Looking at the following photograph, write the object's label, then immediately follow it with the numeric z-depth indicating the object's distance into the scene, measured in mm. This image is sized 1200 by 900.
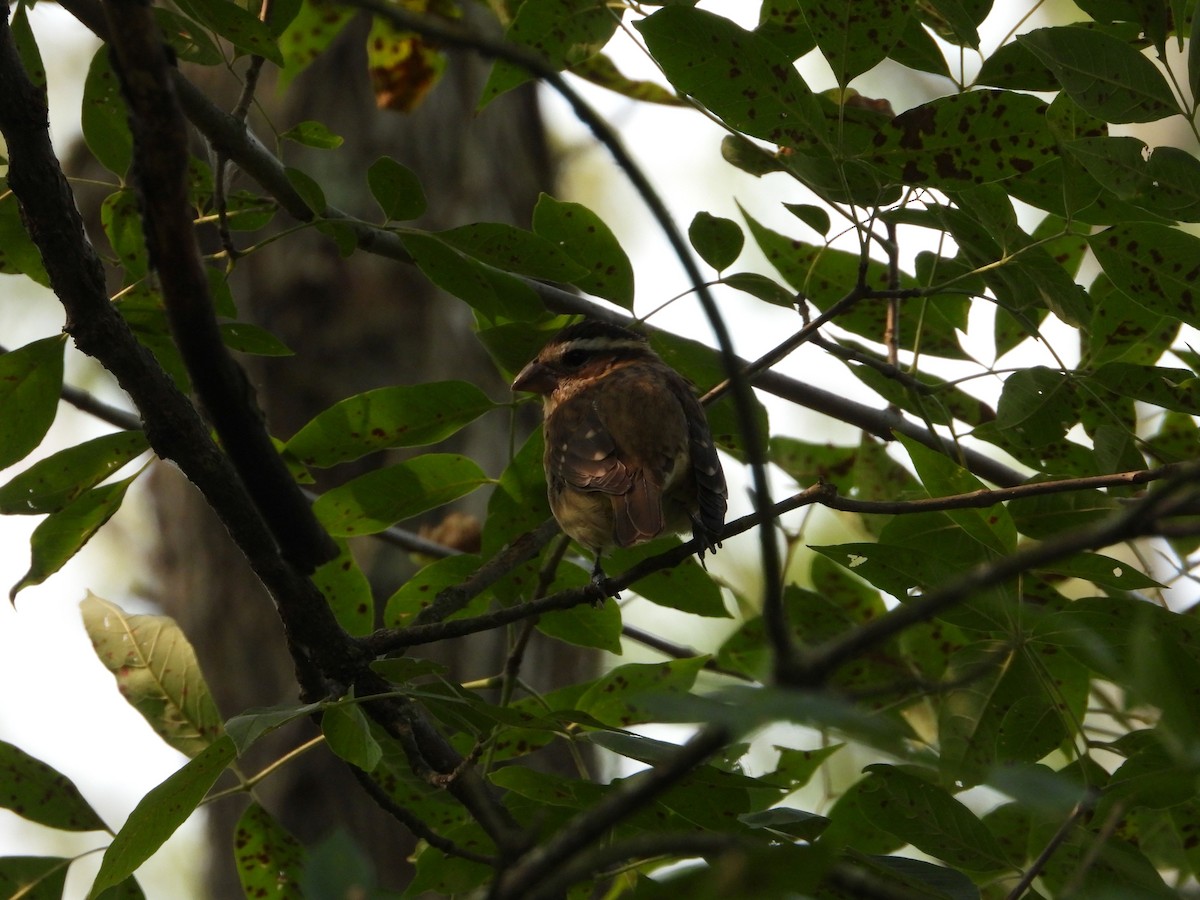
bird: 7730
